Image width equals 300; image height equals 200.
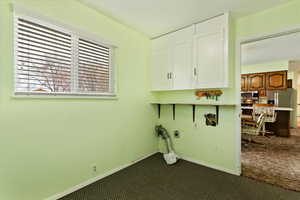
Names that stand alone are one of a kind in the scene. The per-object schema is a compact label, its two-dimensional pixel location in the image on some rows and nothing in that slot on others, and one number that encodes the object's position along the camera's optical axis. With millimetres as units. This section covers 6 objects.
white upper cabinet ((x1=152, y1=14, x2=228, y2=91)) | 2309
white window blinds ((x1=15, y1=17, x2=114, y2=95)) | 1638
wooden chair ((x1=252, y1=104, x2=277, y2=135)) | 4293
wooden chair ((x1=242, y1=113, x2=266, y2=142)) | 3636
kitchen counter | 4398
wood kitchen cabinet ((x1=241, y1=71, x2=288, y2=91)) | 5194
